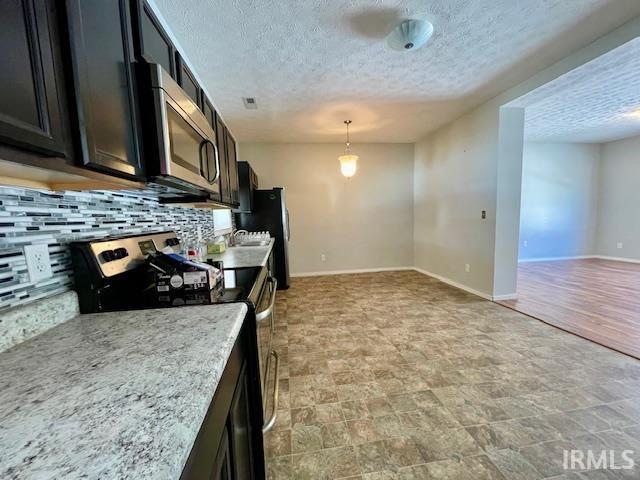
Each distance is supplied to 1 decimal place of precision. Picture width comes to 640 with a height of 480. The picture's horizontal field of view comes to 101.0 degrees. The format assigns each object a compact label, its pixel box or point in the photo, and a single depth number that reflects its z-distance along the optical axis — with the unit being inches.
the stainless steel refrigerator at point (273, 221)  159.3
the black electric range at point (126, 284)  37.2
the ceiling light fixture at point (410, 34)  71.4
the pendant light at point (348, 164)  140.9
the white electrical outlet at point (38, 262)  31.5
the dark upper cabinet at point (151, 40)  38.5
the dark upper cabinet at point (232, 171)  96.1
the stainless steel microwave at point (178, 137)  36.8
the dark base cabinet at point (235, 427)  20.6
